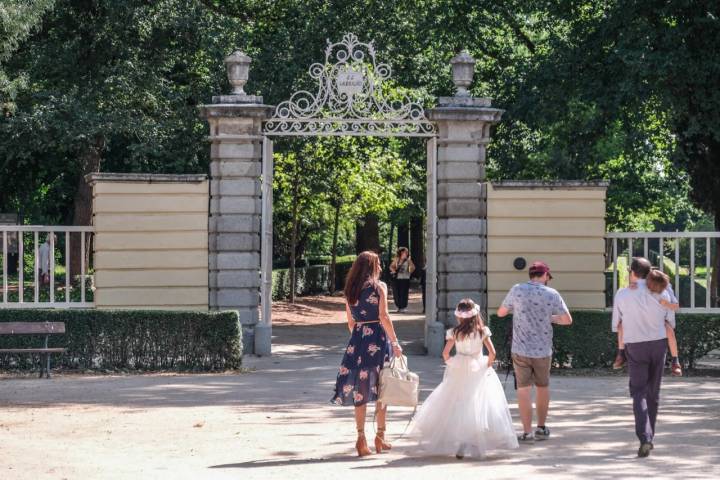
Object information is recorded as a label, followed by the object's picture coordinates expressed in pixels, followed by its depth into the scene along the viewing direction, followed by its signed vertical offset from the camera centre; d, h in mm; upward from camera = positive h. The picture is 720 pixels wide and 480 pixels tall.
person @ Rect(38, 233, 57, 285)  35500 -334
